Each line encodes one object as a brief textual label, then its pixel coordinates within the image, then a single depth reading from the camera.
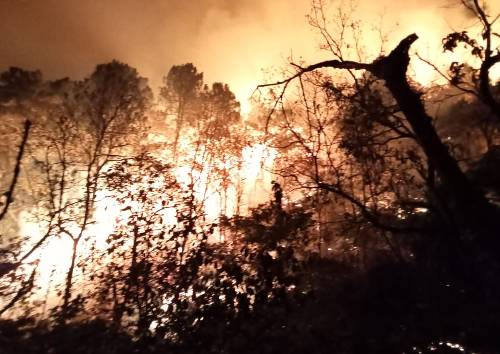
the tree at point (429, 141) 10.80
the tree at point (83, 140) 26.28
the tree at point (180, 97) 34.53
